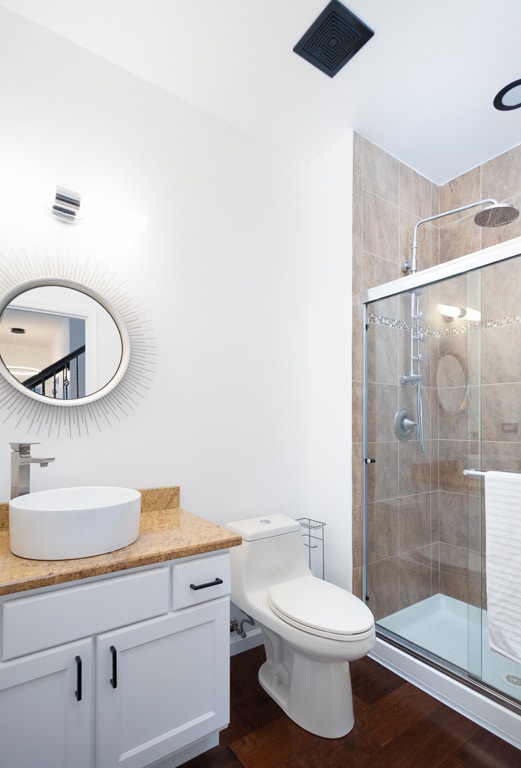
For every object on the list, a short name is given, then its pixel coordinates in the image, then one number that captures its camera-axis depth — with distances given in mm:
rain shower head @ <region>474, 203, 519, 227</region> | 1848
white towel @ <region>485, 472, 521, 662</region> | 1487
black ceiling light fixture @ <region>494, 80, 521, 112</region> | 1870
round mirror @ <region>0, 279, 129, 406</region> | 1501
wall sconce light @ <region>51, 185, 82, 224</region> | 1565
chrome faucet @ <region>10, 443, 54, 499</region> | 1388
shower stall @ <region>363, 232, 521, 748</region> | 1665
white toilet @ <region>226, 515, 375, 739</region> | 1461
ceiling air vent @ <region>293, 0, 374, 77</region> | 1551
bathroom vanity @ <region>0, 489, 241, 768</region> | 1043
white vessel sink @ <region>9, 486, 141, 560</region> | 1153
